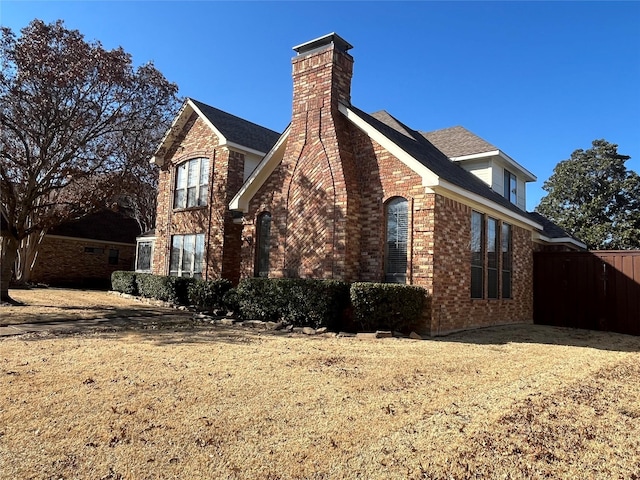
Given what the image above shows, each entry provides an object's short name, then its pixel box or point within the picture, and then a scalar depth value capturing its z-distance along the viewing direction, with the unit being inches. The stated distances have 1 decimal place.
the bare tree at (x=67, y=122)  477.4
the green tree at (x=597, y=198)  1207.6
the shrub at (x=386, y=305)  371.2
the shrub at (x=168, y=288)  591.2
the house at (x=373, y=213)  411.5
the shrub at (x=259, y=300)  428.5
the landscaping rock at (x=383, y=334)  361.4
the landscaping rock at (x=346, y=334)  368.2
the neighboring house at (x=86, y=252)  967.0
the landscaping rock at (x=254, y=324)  419.4
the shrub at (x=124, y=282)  716.7
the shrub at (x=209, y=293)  521.9
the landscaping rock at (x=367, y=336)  357.7
